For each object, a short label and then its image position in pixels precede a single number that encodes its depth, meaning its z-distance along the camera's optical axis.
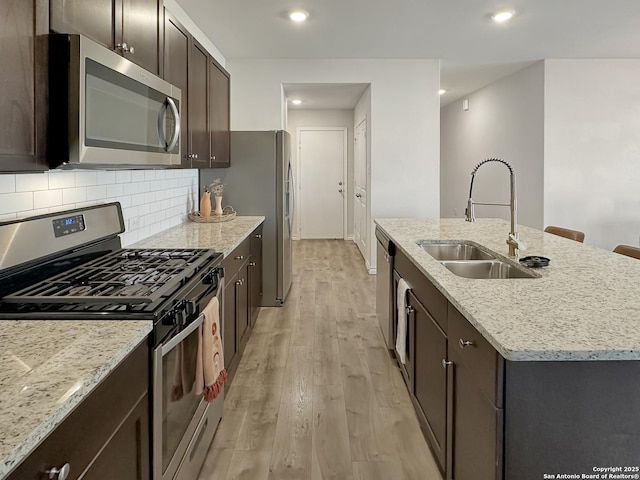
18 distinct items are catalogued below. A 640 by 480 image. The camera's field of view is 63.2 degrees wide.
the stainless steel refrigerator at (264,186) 4.65
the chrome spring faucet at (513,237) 2.39
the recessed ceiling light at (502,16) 4.23
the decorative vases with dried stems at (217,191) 4.30
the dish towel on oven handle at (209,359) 1.91
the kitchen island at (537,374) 1.26
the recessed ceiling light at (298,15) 4.26
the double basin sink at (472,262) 2.38
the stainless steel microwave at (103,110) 1.50
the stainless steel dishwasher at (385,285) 3.27
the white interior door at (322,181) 9.36
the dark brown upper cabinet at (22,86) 1.27
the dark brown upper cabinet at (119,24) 1.56
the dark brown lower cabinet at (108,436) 0.90
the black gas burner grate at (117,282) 1.53
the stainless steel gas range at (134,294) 1.48
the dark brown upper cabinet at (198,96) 2.84
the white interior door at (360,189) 7.05
